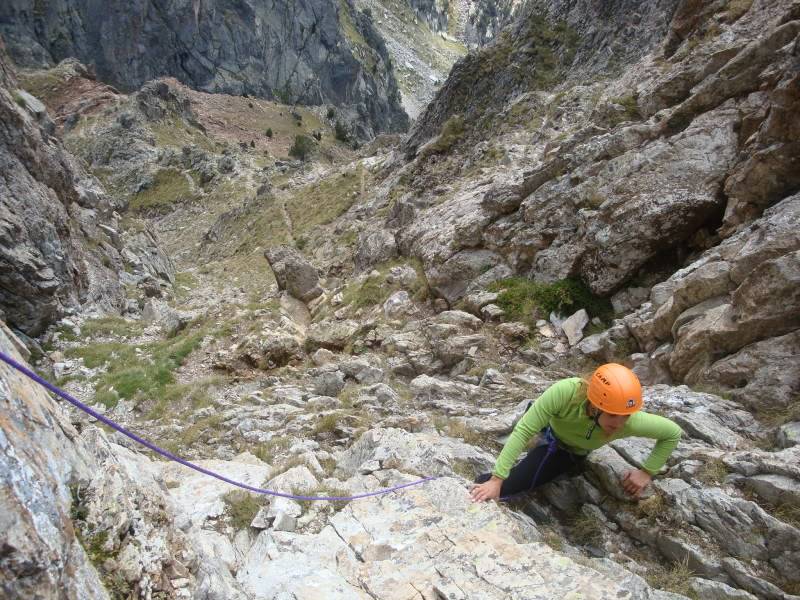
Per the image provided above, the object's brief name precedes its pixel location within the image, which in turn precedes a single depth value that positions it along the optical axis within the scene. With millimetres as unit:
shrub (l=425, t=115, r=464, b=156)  26719
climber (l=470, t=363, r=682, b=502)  4352
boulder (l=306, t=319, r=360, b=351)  12492
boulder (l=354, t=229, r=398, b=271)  17703
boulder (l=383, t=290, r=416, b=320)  13312
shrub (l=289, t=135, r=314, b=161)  66312
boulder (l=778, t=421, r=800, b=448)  4770
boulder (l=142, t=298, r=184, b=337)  16188
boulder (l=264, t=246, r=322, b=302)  17672
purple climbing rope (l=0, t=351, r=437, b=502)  2768
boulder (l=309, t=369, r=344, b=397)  9812
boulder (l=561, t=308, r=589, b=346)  9328
